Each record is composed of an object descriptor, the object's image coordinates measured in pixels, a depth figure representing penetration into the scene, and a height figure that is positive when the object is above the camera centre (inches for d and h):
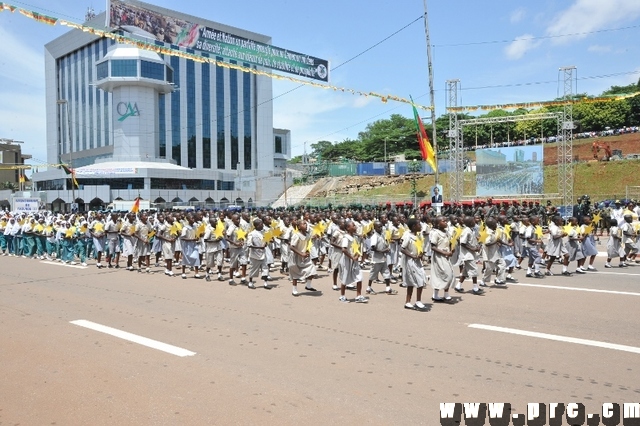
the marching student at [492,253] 469.1 -46.2
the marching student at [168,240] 597.3 -38.5
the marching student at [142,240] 624.4 -39.5
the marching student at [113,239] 671.1 -41.0
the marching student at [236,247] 517.1 -41.2
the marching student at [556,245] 527.8 -44.8
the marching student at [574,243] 534.9 -42.9
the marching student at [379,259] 461.7 -48.9
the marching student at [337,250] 427.2 -39.2
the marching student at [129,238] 637.7 -38.2
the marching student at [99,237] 681.6 -38.8
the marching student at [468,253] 450.6 -43.8
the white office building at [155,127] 2453.2 +483.6
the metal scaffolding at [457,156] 1168.6 +124.3
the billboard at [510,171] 1628.9 +102.9
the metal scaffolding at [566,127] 1100.0 +171.9
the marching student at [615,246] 600.1 -52.0
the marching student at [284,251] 600.7 -53.5
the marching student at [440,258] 391.2 -41.8
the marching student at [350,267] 415.2 -50.2
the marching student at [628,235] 582.2 -39.0
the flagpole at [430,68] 914.1 +240.3
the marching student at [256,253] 491.5 -44.9
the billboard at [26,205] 1256.8 +8.1
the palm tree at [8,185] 3350.1 +152.6
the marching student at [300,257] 452.8 -45.7
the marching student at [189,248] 572.7 -46.4
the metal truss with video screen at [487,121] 1171.3 +179.8
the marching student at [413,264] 377.1 -44.0
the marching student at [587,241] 543.2 -42.6
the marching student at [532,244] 529.7 -42.8
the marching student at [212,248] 551.8 -44.8
